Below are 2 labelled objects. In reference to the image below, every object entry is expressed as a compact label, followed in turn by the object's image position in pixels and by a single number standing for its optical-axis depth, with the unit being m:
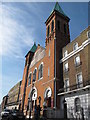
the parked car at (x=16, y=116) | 19.57
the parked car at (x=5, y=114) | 23.90
